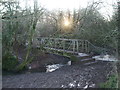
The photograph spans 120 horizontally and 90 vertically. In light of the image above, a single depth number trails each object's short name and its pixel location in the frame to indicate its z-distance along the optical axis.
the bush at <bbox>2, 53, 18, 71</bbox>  4.72
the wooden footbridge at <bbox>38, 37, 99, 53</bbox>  6.45
